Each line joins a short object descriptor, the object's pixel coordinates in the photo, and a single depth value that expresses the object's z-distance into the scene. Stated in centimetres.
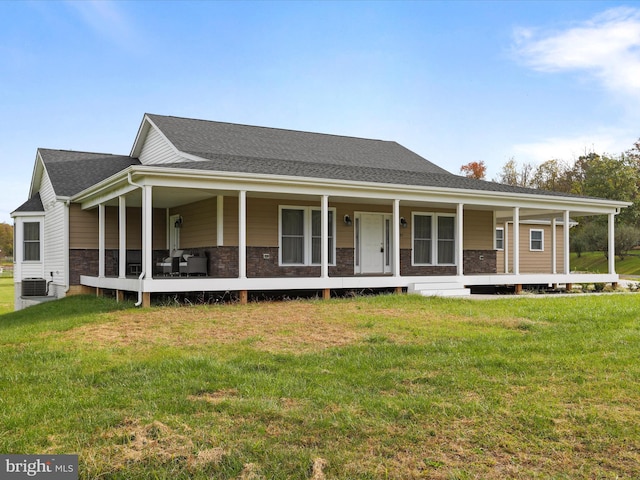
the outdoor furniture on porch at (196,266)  1495
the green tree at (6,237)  7338
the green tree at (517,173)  5397
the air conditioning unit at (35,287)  1877
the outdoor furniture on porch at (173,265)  1565
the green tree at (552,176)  5416
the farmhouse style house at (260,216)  1364
